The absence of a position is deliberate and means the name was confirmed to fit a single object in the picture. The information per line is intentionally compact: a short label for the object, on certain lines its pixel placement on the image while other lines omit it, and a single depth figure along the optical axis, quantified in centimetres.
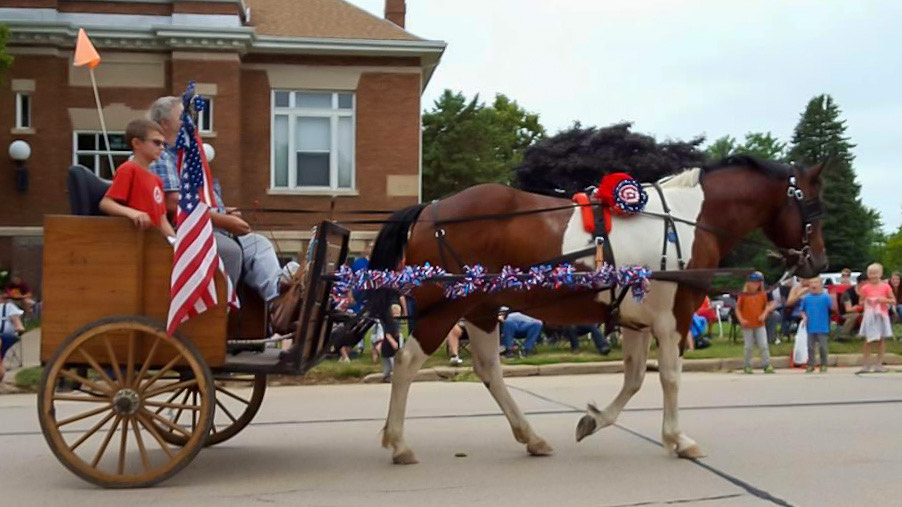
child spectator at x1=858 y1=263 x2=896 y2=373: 1449
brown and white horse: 701
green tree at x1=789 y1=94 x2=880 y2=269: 4781
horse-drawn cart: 608
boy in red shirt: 618
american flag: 609
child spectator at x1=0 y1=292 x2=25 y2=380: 1392
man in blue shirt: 677
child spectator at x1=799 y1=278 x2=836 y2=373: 1472
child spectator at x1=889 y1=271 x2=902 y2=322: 1873
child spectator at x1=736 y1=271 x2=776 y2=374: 1451
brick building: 2128
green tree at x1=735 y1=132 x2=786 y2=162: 6826
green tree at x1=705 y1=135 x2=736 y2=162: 6344
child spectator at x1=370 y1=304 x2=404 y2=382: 953
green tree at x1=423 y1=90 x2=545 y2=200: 4462
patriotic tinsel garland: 672
